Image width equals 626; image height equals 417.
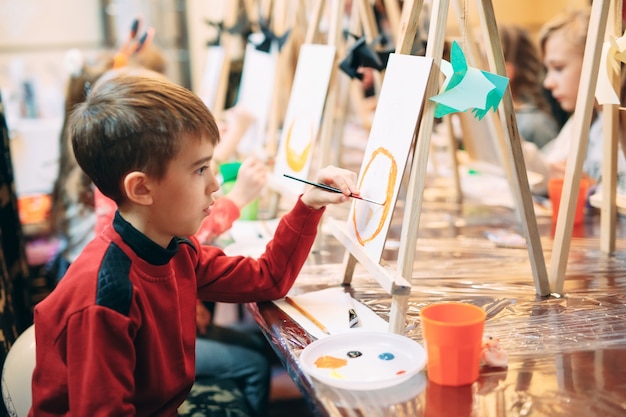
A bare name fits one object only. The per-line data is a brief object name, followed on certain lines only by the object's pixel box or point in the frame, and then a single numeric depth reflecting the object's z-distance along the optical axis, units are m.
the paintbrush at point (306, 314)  1.24
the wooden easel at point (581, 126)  1.29
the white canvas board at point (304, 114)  1.72
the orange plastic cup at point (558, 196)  1.92
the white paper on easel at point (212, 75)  2.65
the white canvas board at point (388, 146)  1.18
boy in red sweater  0.99
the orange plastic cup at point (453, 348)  0.98
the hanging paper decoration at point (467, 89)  1.13
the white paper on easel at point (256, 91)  2.45
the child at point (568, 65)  2.27
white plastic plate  1.00
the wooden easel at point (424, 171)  1.15
